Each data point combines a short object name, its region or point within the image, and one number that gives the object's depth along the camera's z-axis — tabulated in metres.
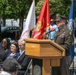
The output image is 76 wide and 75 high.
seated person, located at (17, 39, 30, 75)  8.95
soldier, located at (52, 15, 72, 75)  8.17
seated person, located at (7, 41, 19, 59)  9.49
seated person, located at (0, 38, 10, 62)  10.57
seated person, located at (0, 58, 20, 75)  4.76
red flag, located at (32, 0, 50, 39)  8.44
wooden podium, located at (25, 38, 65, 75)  7.13
